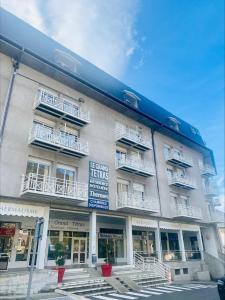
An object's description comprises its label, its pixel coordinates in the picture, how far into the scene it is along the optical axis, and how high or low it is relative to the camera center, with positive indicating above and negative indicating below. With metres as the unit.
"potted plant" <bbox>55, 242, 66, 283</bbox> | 11.96 -0.40
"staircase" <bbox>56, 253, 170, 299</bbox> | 11.48 -1.49
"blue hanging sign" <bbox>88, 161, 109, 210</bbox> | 15.95 +4.19
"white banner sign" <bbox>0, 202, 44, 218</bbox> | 12.30 +2.12
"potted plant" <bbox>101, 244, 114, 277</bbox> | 13.91 -0.98
